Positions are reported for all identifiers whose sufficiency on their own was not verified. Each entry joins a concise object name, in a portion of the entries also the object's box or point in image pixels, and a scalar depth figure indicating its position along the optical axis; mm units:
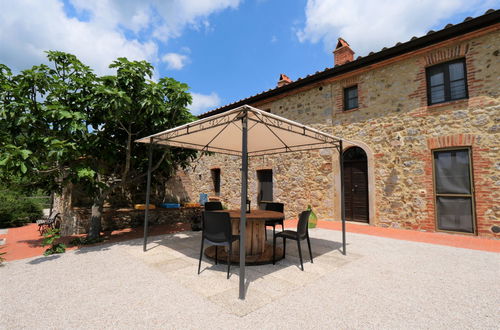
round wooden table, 3826
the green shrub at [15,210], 8367
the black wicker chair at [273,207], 5117
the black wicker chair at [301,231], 3664
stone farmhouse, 5348
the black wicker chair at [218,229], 3277
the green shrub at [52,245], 4387
